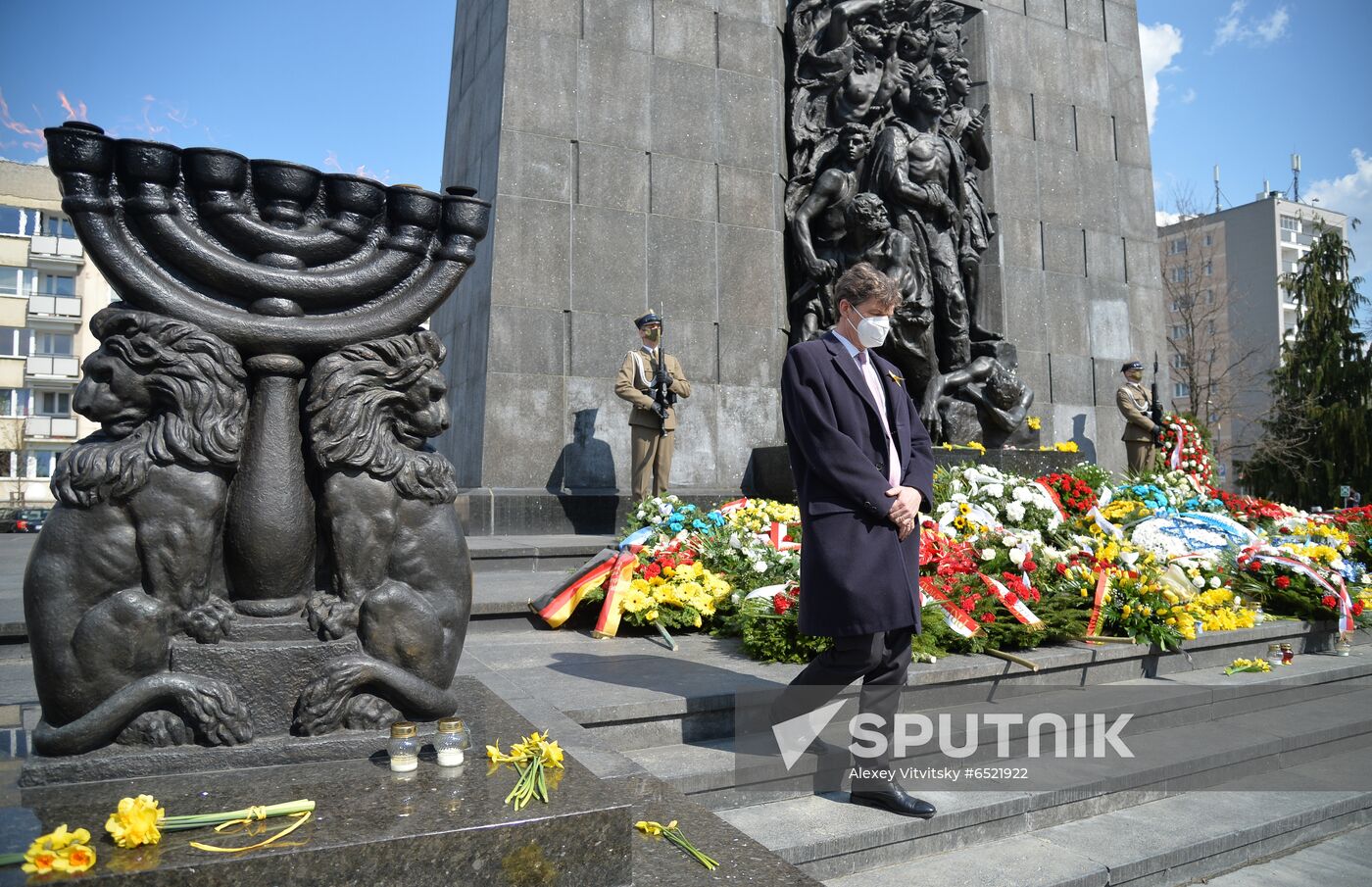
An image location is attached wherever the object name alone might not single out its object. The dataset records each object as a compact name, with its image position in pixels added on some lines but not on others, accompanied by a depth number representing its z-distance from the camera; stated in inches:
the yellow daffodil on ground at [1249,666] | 232.7
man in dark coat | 131.9
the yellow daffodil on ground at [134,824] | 80.2
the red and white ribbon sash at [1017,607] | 205.2
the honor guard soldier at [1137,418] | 472.4
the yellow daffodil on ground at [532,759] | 97.0
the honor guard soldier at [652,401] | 351.6
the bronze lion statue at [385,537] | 114.3
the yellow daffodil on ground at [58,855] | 74.7
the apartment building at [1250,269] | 1820.9
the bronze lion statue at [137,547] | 104.0
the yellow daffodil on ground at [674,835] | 97.3
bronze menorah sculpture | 105.5
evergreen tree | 1256.8
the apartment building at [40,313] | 1695.4
